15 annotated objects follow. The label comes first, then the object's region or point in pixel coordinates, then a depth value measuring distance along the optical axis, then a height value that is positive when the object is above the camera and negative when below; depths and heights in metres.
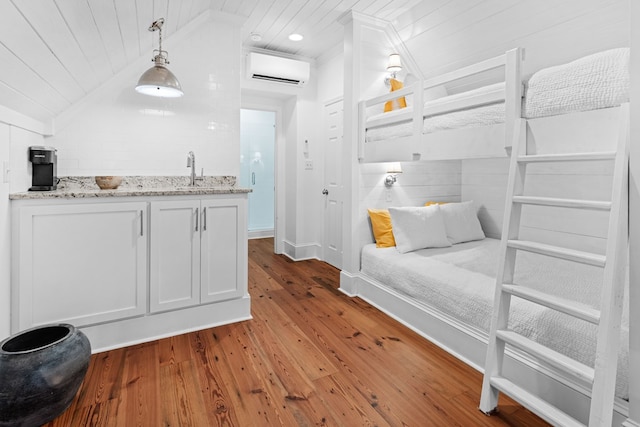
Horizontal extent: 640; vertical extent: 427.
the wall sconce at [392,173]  3.32 +0.16
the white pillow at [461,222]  3.28 -0.30
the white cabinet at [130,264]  1.99 -0.56
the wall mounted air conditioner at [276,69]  3.92 +1.37
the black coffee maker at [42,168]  2.21 +0.06
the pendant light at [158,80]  2.25 +0.67
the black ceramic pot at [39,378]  1.42 -0.88
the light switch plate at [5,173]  1.82 +0.01
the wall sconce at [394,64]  3.21 +1.18
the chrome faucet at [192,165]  2.81 +0.14
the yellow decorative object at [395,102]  3.16 +0.81
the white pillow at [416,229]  2.95 -0.34
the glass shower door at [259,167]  6.16 +0.32
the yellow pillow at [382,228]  3.11 -0.36
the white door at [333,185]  4.12 +0.03
